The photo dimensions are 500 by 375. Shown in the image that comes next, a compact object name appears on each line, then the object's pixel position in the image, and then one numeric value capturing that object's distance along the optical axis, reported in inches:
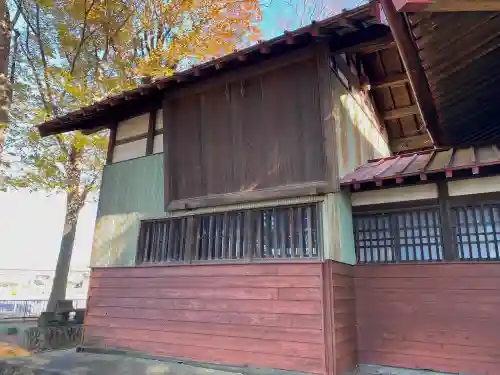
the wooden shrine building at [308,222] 211.3
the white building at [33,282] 1429.6
